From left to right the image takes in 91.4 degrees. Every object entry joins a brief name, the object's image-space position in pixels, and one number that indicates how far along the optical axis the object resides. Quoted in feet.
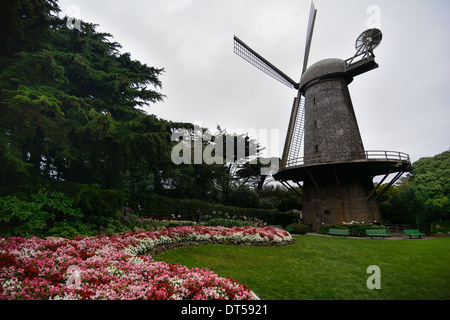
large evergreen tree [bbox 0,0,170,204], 30.96
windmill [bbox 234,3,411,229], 60.64
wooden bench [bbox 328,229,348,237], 54.29
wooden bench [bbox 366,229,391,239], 50.31
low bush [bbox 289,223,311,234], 62.74
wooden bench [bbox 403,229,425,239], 51.46
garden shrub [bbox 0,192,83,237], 23.03
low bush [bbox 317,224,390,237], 54.29
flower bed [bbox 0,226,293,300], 11.49
